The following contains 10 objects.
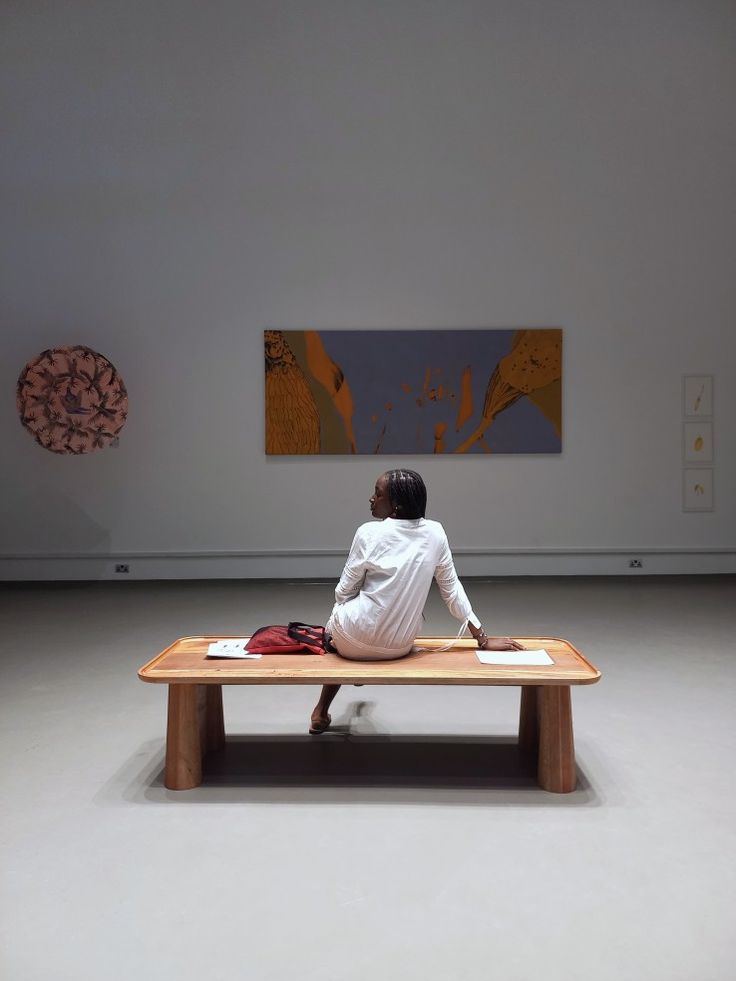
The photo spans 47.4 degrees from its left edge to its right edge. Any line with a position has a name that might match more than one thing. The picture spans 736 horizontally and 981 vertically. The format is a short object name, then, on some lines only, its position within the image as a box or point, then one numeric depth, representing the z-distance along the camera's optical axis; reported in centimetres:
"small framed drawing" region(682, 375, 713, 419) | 816
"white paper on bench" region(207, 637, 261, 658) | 327
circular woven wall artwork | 775
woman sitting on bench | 315
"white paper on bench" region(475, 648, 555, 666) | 319
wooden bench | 298
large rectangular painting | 802
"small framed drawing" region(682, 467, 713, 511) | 818
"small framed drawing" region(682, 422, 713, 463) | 818
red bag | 335
